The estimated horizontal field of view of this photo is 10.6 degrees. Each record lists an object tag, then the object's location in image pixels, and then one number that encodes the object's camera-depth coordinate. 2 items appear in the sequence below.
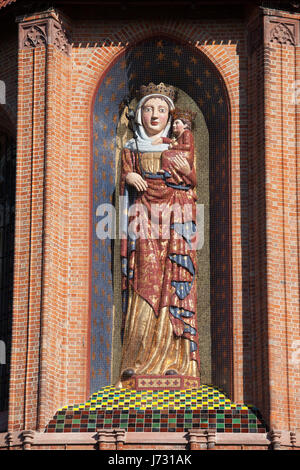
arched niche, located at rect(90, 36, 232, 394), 30.23
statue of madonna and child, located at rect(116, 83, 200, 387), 30.09
